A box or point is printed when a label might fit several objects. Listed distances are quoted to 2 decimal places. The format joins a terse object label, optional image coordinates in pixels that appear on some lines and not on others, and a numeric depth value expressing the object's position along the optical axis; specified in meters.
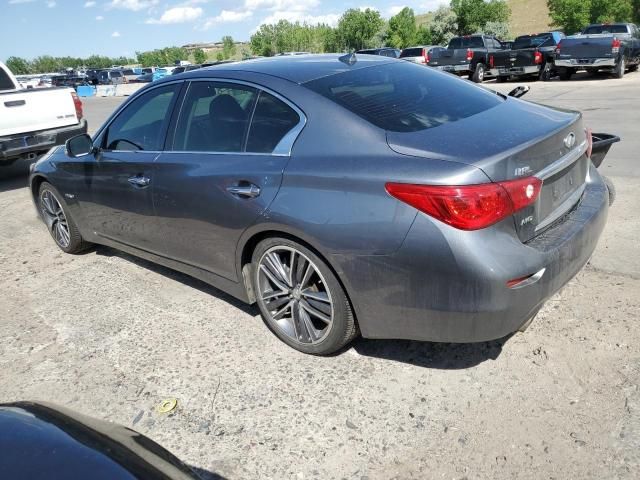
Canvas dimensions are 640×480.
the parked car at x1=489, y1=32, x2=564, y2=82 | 19.59
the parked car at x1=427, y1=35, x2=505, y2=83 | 21.45
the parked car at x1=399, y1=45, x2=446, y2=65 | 28.37
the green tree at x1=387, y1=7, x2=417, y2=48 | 56.50
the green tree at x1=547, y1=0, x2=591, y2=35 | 43.03
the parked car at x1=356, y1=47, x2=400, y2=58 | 27.38
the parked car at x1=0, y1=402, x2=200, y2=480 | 1.65
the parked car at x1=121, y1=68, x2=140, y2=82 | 56.47
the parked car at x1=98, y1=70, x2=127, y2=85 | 50.71
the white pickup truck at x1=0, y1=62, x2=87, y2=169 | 8.07
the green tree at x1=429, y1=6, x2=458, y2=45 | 51.47
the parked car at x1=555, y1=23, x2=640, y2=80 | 17.97
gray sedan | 2.57
